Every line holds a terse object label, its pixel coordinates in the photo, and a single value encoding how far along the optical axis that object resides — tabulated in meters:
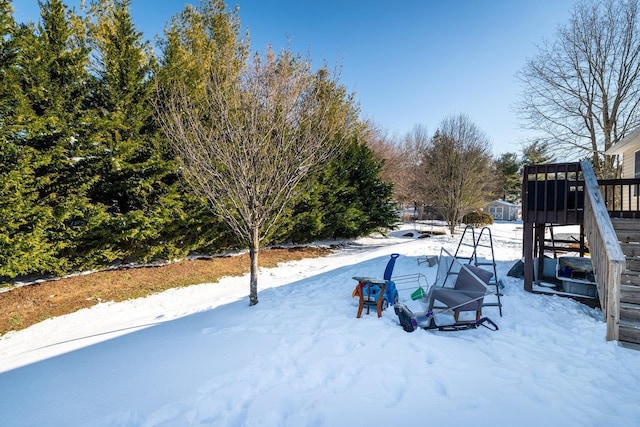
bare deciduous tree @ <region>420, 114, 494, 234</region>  16.95
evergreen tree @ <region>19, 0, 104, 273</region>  6.67
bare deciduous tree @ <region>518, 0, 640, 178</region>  13.80
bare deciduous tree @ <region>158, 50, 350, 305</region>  5.50
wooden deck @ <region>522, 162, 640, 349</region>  3.72
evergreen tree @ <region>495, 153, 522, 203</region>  39.41
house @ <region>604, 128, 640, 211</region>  8.21
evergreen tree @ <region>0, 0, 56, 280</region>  5.91
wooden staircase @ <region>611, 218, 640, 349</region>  3.70
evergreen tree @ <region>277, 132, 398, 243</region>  13.09
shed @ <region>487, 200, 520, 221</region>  35.97
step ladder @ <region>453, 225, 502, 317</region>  4.83
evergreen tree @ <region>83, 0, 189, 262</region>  7.77
